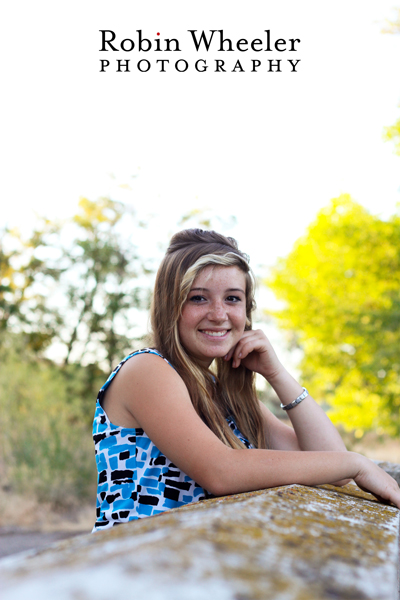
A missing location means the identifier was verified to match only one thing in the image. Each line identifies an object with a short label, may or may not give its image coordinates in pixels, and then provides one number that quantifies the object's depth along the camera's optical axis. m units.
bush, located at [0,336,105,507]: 6.71
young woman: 1.66
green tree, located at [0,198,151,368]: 9.49
